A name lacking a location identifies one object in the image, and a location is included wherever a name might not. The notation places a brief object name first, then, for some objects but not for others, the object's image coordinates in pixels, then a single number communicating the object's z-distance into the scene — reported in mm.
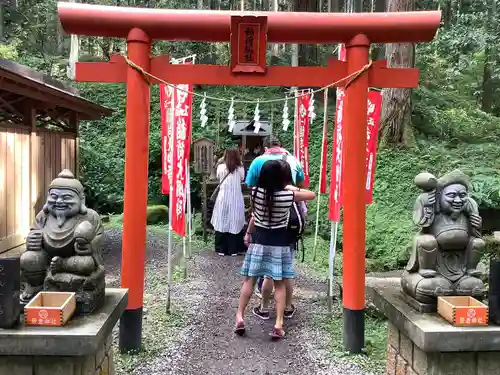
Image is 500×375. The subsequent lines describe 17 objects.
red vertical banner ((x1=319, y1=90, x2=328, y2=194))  7755
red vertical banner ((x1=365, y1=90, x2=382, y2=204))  6383
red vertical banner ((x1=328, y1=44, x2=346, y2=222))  5613
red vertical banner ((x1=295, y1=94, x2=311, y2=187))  9180
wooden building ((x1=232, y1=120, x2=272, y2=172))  11305
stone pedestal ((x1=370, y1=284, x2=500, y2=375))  3197
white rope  4680
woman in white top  9227
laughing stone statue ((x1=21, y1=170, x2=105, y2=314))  3518
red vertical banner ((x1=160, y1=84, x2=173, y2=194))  6508
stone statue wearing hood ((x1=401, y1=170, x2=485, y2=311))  3611
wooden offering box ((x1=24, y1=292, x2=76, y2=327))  3178
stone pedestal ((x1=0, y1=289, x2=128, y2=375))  3023
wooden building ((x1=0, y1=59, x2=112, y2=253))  6816
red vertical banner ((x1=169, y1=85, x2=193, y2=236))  6309
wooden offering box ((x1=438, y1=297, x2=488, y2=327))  3301
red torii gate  4715
